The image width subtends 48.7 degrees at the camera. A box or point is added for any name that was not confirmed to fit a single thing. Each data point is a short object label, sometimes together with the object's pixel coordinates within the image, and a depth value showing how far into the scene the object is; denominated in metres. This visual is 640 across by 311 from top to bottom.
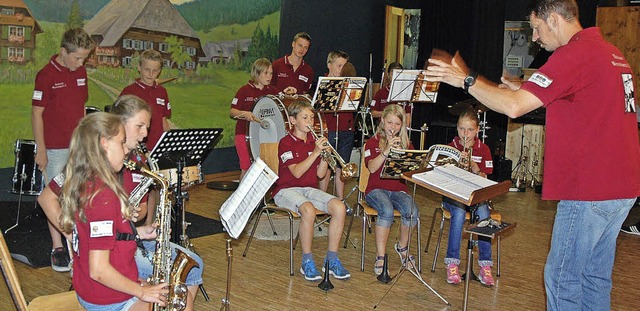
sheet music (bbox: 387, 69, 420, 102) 6.94
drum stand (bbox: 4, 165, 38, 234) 5.87
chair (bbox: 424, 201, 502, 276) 5.39
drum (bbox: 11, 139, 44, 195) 5.86
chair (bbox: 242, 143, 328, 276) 5.75
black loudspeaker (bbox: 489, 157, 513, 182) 9.27
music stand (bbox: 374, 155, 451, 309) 4.70
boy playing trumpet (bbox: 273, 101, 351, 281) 5.18
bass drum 7.06
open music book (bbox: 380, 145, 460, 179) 4.69
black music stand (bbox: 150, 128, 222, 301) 4.34
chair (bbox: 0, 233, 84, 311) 2.79
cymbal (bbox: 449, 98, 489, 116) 7.33
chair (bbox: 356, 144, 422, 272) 5.30
